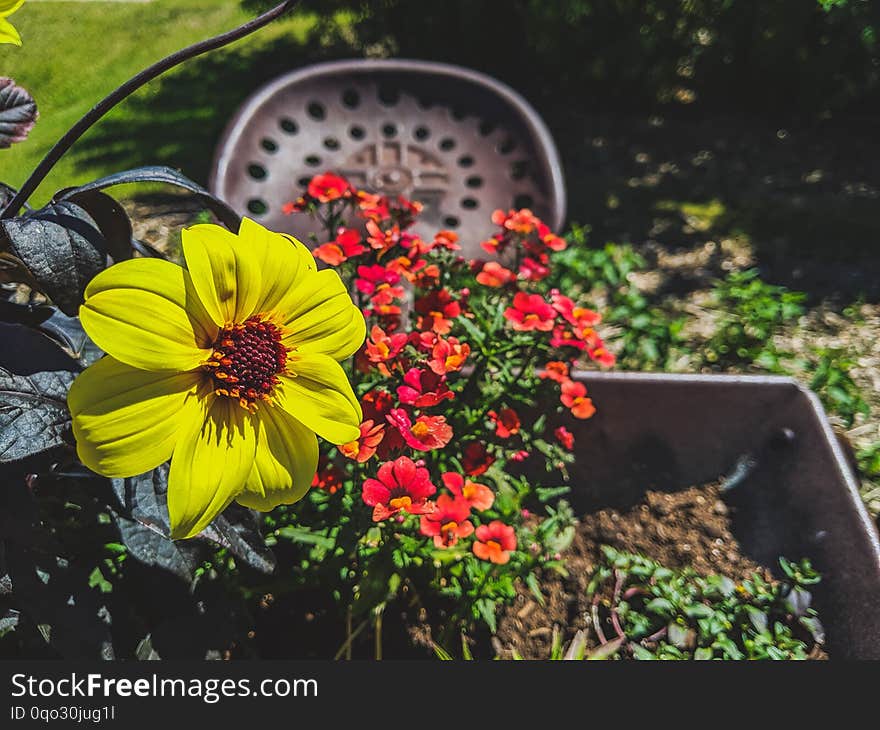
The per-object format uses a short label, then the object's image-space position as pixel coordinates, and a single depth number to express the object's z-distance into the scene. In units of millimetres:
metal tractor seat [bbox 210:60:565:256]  527
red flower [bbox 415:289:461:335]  344
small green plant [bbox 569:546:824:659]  388
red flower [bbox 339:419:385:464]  287
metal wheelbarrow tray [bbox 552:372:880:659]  386
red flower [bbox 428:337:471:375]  308
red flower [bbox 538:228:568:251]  390
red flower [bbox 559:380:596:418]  360
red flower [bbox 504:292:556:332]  343
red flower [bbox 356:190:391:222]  365
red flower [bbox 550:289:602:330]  353
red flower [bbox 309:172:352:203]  365
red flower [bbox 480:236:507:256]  395
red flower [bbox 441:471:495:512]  317
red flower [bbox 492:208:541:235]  386
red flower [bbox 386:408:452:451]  289
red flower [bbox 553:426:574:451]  369
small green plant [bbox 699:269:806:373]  590
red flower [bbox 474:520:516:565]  330
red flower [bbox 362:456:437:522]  284
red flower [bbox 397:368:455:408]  298
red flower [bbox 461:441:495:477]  335
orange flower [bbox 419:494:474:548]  311
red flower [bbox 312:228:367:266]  341
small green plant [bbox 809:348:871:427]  525
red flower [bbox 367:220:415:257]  355
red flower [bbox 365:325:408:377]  317
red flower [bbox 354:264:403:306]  338
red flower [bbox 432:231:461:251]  375
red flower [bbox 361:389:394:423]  303
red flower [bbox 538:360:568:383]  358
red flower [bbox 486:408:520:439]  340
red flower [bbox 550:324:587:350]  355
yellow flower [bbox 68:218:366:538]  209
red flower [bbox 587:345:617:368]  368
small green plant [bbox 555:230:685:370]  587
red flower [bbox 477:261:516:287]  363
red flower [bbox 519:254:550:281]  380
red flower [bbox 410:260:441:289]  363
